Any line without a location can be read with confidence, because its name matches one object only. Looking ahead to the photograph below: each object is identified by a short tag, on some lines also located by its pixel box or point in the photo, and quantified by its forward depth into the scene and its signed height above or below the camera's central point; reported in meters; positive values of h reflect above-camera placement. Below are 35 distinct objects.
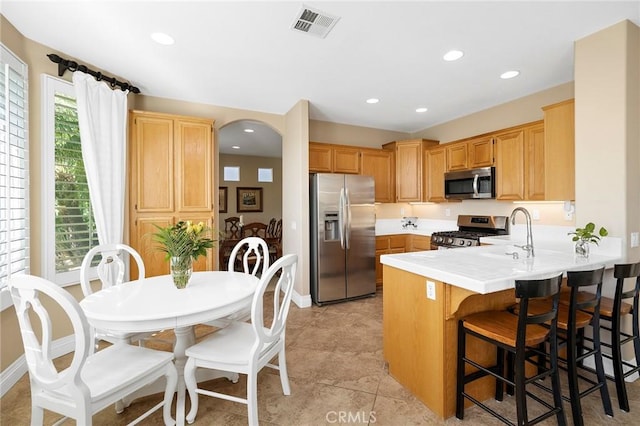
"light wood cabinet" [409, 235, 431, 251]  4.62 -0.50
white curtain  2.74 +0.66
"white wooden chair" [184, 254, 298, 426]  1.62 -0.81
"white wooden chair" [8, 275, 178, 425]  1.25 -0.80
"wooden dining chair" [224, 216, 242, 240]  6.63 -0.35
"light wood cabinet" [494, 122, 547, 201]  3.24 +0.58
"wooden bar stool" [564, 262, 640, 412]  1.77 -0.68
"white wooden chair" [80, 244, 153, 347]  1.95 -0.47
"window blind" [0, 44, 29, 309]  2.07 +0.35
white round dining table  1.51 -0.53
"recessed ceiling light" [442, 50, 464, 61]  2.55 +1.42
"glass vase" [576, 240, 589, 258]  2.13 -0.28
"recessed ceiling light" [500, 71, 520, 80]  2.97 +1.44
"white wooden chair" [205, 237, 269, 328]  2.22 -0.51
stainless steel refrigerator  3.92 -0.33
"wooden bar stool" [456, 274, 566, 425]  1.43 -0.67
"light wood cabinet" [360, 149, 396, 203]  4.64 +0.70
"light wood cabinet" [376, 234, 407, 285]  4.62 -0.55
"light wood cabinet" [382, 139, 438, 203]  4.64 +0.74
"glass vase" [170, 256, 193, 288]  1.98 -0.39
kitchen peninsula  1.71 -0.61
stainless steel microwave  3.74 +0.39
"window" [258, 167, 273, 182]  8.22 +1.10
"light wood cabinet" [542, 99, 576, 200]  2.77 +0.61
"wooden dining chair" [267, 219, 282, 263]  5.74 -0.65
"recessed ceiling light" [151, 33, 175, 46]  2.28 +1.41
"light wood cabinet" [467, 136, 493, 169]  3.76 +0.81
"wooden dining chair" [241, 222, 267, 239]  6.30 -0.36
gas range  3.80 -0.28
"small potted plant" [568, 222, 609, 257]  2.12 -0.20
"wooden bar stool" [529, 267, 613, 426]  1.58 -0.67
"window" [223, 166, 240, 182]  7.82 +1.10
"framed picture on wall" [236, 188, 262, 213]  7.93 +0.39
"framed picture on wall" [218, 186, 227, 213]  7.62 +0.41
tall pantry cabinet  3.22 +0.43
